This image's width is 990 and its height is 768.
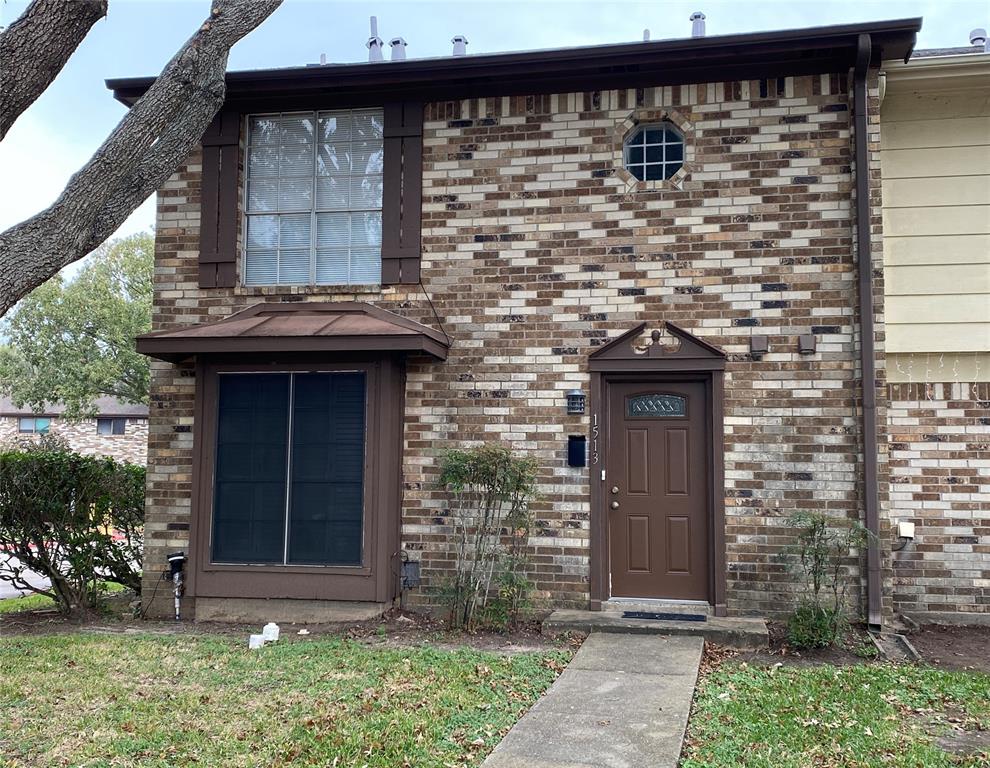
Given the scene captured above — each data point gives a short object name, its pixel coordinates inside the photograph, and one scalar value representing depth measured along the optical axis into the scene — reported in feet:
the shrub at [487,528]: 22.40
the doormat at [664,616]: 22.38
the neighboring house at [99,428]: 113.60
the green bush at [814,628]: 20.52
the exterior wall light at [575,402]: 23.93
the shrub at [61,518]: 25.12
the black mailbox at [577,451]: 23.79
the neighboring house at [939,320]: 24.48
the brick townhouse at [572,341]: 22.98
